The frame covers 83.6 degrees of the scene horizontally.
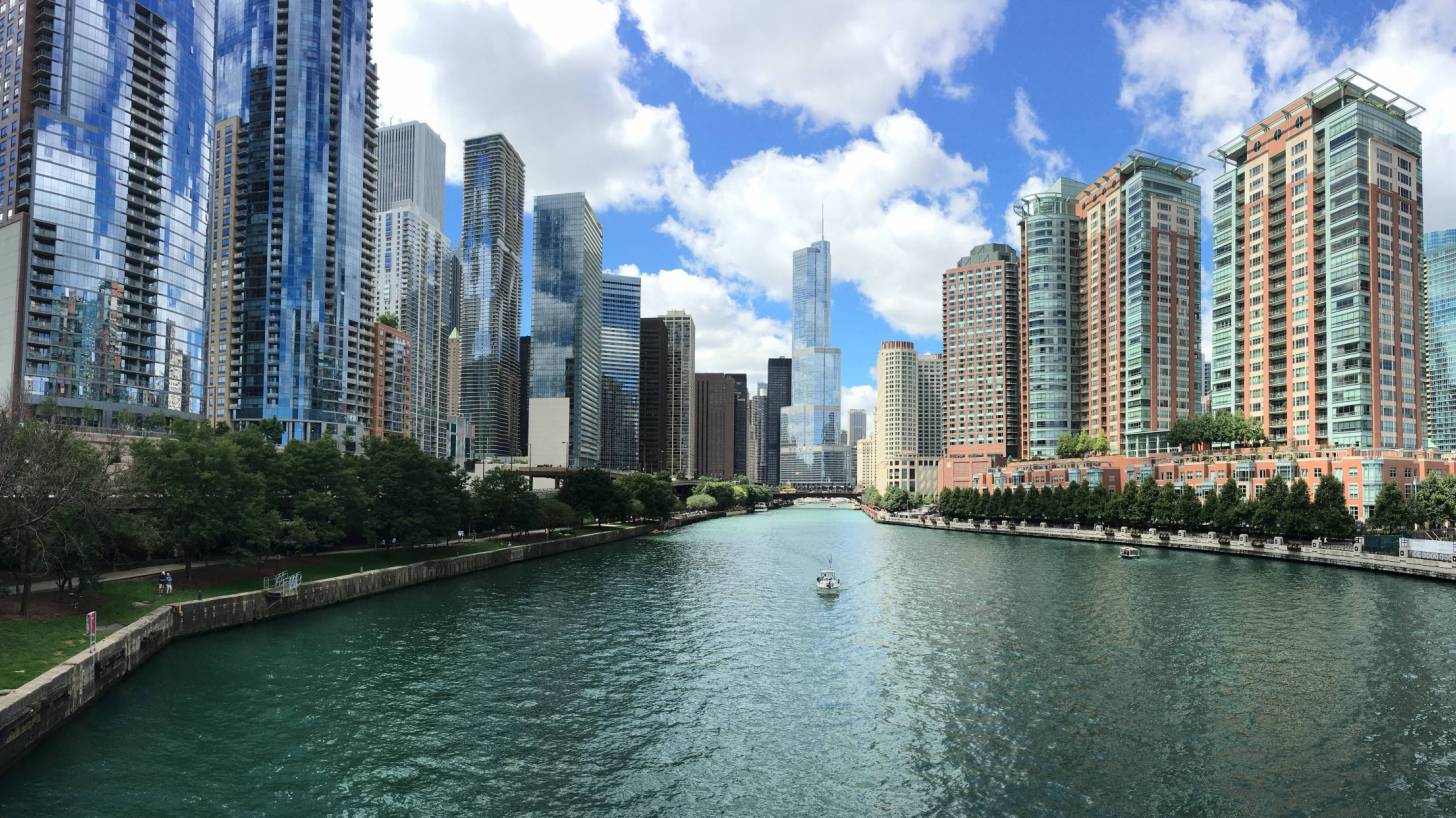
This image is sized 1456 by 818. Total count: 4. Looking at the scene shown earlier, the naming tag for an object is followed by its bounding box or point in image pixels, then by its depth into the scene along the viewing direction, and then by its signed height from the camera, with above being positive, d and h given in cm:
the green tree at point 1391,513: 13488 -1045
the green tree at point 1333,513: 14125 -1090
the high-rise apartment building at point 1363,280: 18650 +4025
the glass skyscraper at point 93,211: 17000 +5211
